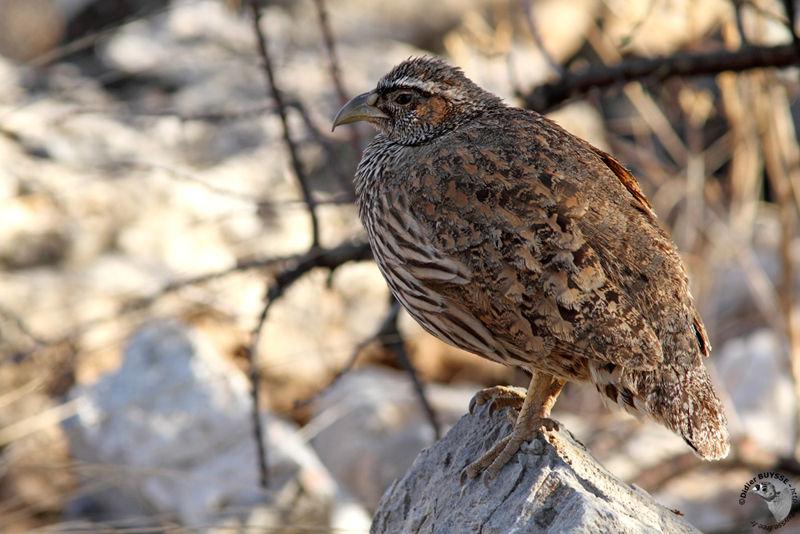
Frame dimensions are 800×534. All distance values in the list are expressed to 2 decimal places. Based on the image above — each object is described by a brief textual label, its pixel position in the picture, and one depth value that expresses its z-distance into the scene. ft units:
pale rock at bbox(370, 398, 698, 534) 22.20
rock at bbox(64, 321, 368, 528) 43.37
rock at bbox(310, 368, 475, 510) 50.60
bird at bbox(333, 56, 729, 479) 24.82
